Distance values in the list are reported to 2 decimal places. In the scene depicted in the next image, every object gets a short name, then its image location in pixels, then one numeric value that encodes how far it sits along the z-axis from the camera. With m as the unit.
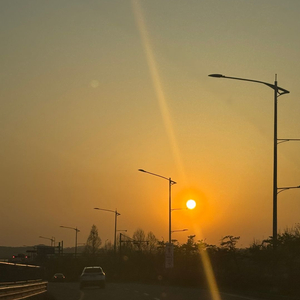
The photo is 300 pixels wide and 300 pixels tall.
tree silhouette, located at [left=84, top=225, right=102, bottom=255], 178.60
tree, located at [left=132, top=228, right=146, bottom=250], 103.69
